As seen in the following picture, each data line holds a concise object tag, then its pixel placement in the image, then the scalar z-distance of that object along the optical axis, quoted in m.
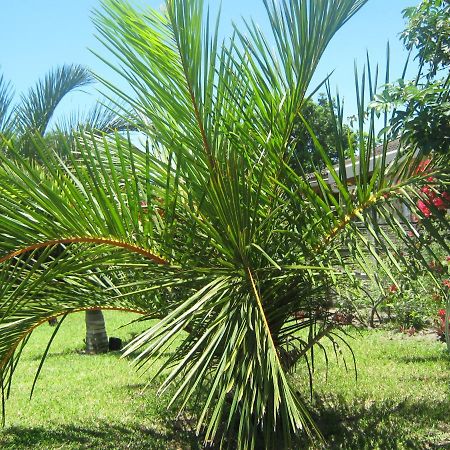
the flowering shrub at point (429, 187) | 3.46
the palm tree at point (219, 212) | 3.28
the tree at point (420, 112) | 3.45
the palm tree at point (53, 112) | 10.30
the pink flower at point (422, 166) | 3.64
